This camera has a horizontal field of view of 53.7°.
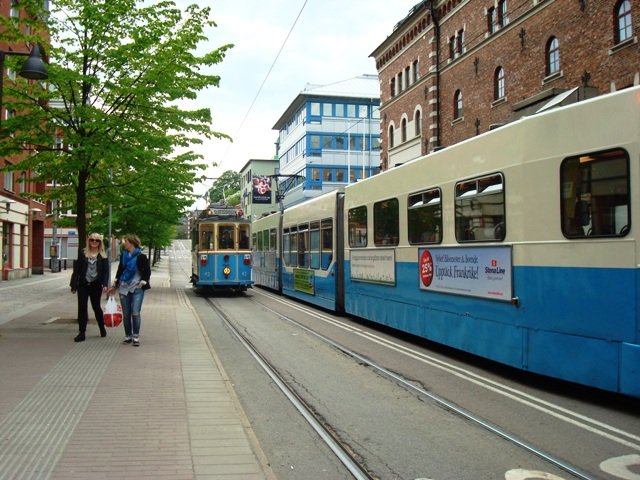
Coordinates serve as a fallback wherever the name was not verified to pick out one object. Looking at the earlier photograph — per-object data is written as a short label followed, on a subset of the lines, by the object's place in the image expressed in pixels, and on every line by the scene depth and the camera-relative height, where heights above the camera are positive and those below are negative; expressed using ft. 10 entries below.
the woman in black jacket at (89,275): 34.19 -0.93
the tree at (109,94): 39.27 +10.72
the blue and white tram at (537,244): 19.66 +0.39
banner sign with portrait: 179.63 +18.82
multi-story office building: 220.84 +43.29
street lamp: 31.68 +9.59
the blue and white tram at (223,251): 73.20 +0.67
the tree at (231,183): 376.85 +45.20
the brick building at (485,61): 63.05 +25.15
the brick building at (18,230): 99.96 +5.14
